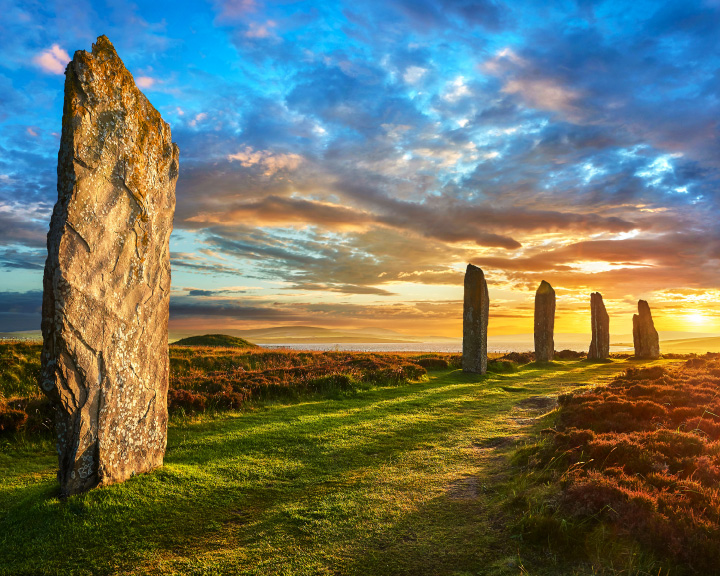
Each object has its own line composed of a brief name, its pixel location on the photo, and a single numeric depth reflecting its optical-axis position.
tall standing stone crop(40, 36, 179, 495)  6.43
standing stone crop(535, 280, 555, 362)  30.58
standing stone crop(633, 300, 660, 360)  34.22
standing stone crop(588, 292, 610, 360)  34.75
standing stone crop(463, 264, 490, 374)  22.45
